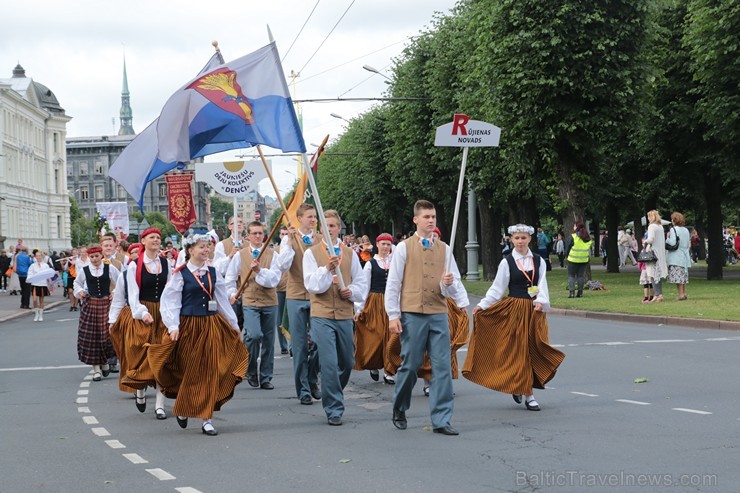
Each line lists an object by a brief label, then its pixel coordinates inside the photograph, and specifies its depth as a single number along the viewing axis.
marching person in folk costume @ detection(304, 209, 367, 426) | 9.65
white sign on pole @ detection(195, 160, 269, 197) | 19.58
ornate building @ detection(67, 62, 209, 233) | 153.88
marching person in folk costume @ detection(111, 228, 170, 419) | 10.65
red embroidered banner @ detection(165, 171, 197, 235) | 27.88
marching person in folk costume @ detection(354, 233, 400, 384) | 12.37
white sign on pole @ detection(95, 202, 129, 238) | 44.88
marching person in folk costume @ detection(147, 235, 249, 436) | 9.34
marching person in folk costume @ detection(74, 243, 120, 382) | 14.24
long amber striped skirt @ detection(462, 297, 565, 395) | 10.16
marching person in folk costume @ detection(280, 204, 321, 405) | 10.92
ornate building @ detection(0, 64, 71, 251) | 87.88
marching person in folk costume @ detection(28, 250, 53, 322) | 27.31
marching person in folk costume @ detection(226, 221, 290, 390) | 12.66
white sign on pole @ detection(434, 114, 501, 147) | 11.34
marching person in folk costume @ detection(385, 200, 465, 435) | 9.12
